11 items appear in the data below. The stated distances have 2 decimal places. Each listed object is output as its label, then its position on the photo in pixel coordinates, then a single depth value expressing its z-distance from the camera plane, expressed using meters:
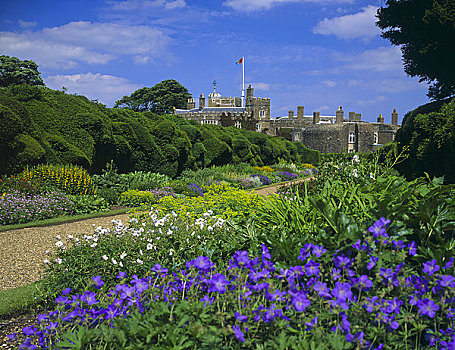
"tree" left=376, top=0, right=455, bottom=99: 10.69
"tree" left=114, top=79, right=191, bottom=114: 58.62
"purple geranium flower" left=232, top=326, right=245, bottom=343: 1.68
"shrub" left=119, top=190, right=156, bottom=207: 9.21
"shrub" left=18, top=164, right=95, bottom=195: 8.90
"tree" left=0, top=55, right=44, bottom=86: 33.41
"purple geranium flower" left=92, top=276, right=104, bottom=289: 2.28
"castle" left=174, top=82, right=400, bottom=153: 50.84
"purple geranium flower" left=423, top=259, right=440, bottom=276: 2.04
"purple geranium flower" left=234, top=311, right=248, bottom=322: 1.73
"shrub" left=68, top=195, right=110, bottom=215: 8.33
